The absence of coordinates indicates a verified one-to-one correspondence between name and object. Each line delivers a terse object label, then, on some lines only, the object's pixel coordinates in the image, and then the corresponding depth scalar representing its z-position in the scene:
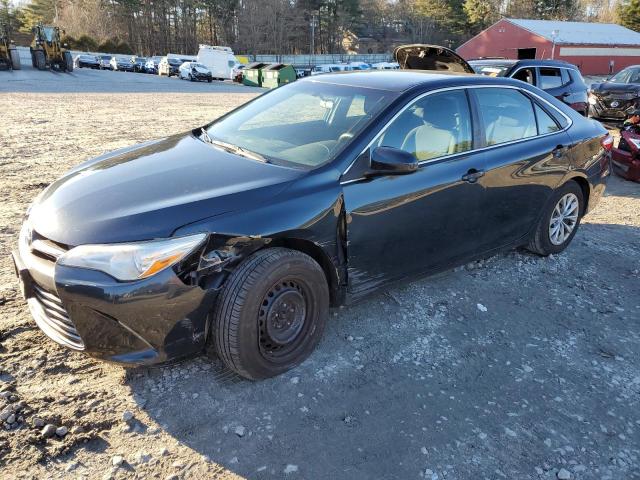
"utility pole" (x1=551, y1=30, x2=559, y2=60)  42.41
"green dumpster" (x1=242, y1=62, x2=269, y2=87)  34.50
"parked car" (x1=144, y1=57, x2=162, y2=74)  48.22
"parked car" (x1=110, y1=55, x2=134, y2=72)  49.09
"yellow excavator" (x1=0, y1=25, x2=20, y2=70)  32.06
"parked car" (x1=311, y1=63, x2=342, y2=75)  37.96
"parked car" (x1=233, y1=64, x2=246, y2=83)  36.69
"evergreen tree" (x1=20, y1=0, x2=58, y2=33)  75.56
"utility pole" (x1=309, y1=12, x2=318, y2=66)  74.66
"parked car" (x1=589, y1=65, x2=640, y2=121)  12.11
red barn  44.22
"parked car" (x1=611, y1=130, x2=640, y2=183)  7.93
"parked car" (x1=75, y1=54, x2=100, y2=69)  47.81
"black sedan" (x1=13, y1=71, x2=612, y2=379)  2.55
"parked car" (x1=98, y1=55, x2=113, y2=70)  49.84
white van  42.84
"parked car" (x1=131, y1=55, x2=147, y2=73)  49.12
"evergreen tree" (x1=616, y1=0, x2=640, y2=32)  61.92
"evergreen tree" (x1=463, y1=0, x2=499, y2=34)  71.19
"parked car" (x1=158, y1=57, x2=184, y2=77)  43.88
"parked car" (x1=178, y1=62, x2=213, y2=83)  38.00
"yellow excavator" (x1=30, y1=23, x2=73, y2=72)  34.28
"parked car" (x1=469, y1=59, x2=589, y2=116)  9.70
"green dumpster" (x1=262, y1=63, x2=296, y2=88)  32.16
